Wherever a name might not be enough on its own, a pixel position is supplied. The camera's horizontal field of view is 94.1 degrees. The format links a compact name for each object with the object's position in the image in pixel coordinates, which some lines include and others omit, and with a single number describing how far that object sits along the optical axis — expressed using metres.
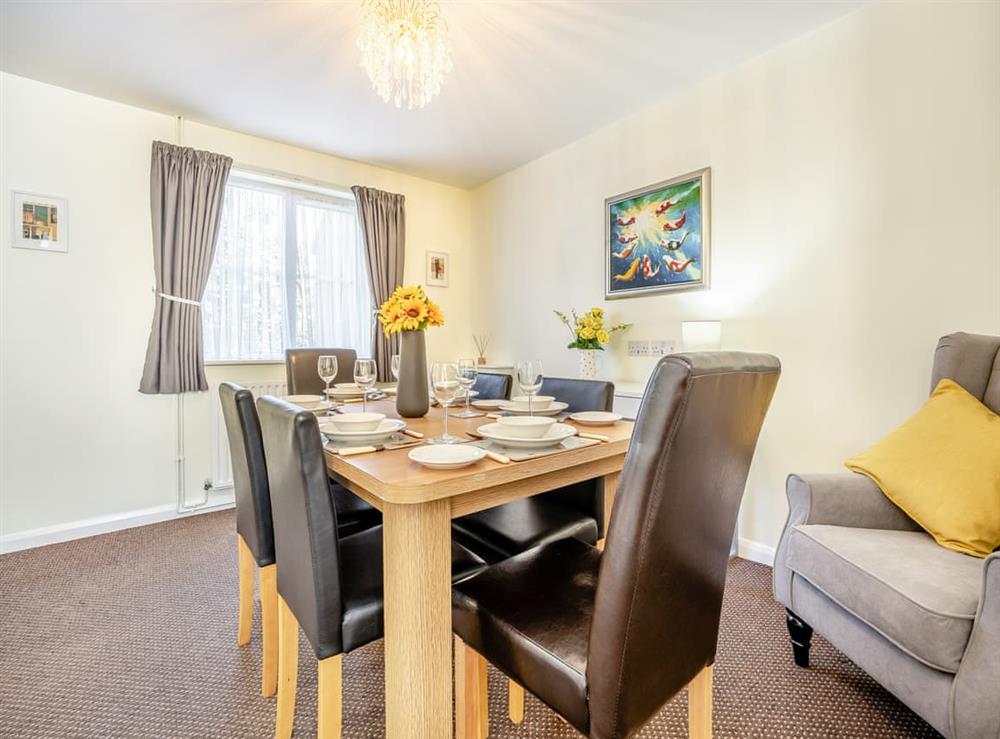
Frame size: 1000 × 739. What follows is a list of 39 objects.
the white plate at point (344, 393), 2.13
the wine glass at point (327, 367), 1.80
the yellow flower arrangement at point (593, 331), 2.93
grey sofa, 0.98
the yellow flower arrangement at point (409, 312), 1.58
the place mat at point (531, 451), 1.06
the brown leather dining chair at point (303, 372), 2.45
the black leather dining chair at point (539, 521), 1.42
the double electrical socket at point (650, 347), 2.79
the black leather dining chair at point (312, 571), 0.95
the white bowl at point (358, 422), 1.25
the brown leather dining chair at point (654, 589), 0.69
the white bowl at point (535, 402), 1.66
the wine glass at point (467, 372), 1.37
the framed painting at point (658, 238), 2.57
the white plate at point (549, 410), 1.61
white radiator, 3.04
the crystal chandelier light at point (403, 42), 1.78
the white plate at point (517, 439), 1.13
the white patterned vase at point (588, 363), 3.02
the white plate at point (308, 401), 1.69
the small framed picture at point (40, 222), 2.47
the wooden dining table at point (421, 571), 0.92
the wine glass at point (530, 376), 1.44
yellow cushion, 1.28
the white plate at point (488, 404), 1.85
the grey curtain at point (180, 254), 2.78
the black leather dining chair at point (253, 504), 1.30
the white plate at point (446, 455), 0.95
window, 3.13
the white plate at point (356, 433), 1.19
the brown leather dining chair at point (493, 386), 2.17
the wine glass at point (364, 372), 1.70
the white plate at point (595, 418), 1.45
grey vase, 1.63
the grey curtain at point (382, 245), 3.62
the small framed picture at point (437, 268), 4.07
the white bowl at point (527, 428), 1.14
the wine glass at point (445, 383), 1.28
